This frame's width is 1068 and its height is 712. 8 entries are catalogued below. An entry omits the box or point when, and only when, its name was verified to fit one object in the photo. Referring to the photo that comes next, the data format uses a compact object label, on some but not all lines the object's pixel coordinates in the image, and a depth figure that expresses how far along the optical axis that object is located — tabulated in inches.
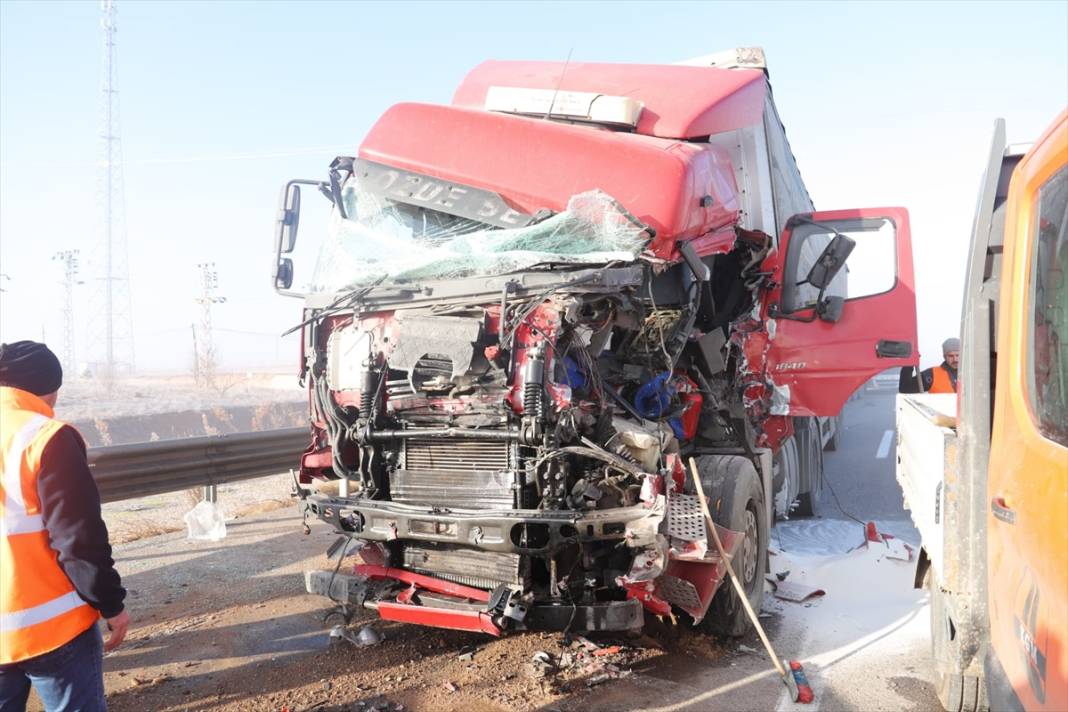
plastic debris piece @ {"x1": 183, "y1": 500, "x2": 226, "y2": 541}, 267.4
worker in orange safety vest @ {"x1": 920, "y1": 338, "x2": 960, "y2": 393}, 255.4
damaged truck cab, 152.5
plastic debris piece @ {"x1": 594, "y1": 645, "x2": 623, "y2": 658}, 170.4
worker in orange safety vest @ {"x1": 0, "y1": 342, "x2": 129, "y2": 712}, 98.1
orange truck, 75.0
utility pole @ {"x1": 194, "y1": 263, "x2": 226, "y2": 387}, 1221.7
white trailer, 235.1
